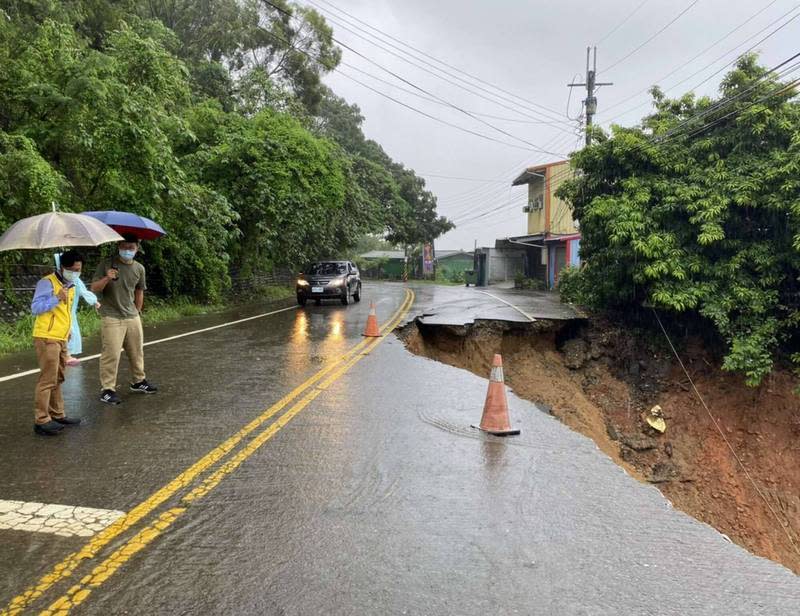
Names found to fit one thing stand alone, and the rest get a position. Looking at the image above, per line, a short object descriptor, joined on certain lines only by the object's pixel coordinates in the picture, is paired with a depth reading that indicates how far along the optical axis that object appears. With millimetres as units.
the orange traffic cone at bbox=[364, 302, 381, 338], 12467
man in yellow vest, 5398
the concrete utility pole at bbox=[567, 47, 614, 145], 25547
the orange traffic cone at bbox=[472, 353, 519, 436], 5938
